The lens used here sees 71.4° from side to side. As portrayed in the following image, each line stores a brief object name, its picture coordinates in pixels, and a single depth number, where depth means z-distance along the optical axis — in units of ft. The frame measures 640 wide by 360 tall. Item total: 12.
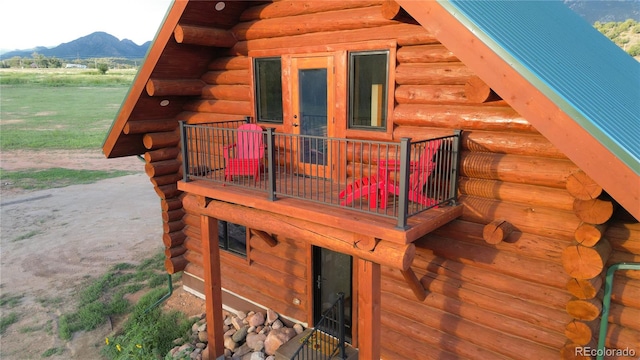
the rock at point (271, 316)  31.94
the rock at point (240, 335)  31.81
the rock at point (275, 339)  29.40
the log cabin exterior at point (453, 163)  16.51
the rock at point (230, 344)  31.58
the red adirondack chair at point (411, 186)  19.58
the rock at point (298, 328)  30.58
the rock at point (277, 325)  31.14
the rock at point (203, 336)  32.64
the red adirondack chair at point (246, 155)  25.80
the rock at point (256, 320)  32.40
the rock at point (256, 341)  30.30
